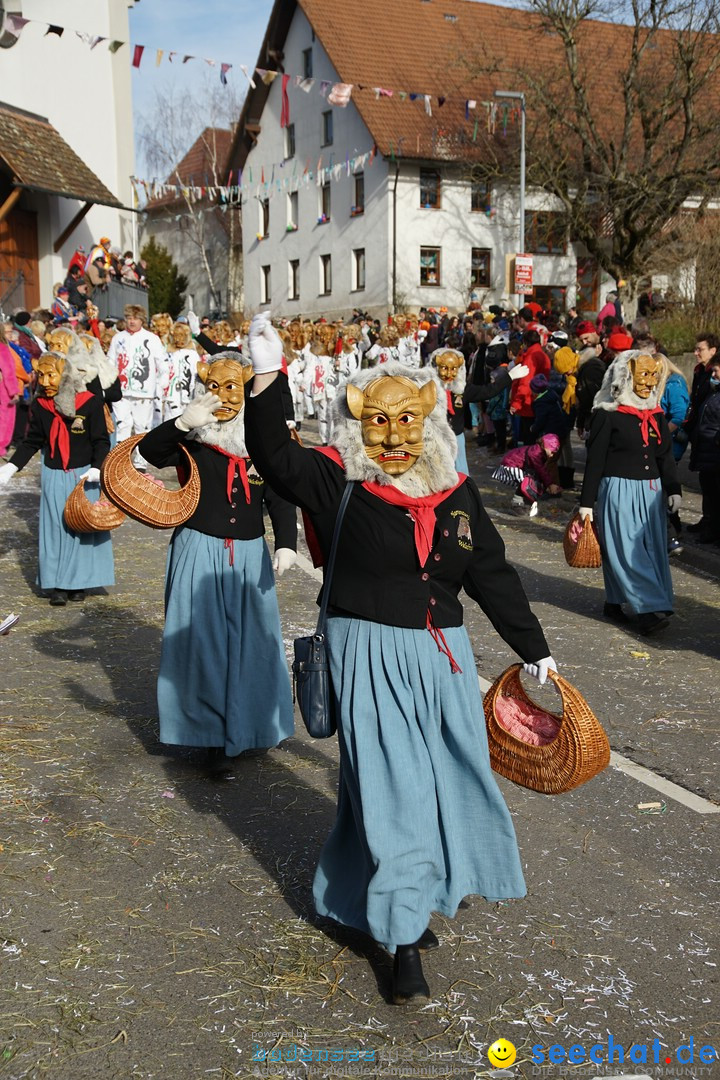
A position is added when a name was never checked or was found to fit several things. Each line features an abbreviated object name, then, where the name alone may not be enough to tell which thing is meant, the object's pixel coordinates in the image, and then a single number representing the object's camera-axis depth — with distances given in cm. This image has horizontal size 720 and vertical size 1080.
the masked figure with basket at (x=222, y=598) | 572
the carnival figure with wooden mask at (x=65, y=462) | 923
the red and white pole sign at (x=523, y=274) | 2488
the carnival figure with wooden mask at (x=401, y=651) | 367
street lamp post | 2620
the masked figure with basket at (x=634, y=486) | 853
